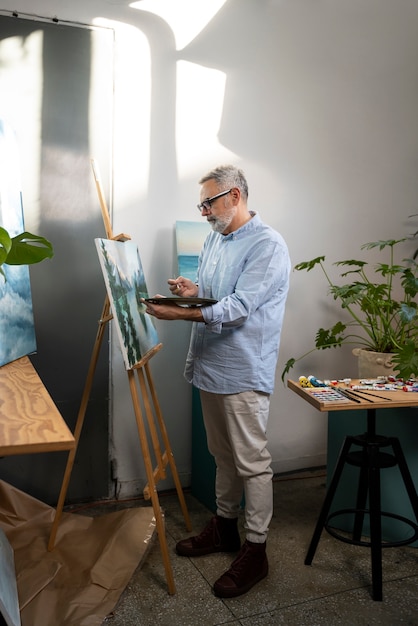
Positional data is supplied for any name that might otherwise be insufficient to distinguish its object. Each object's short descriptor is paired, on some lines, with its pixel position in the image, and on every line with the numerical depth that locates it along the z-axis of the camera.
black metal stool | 2.15
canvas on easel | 2.14
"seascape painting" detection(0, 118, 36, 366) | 2.16
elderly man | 2.17
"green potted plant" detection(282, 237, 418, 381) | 2.47
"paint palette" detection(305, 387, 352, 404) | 2.13
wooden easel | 2.18
